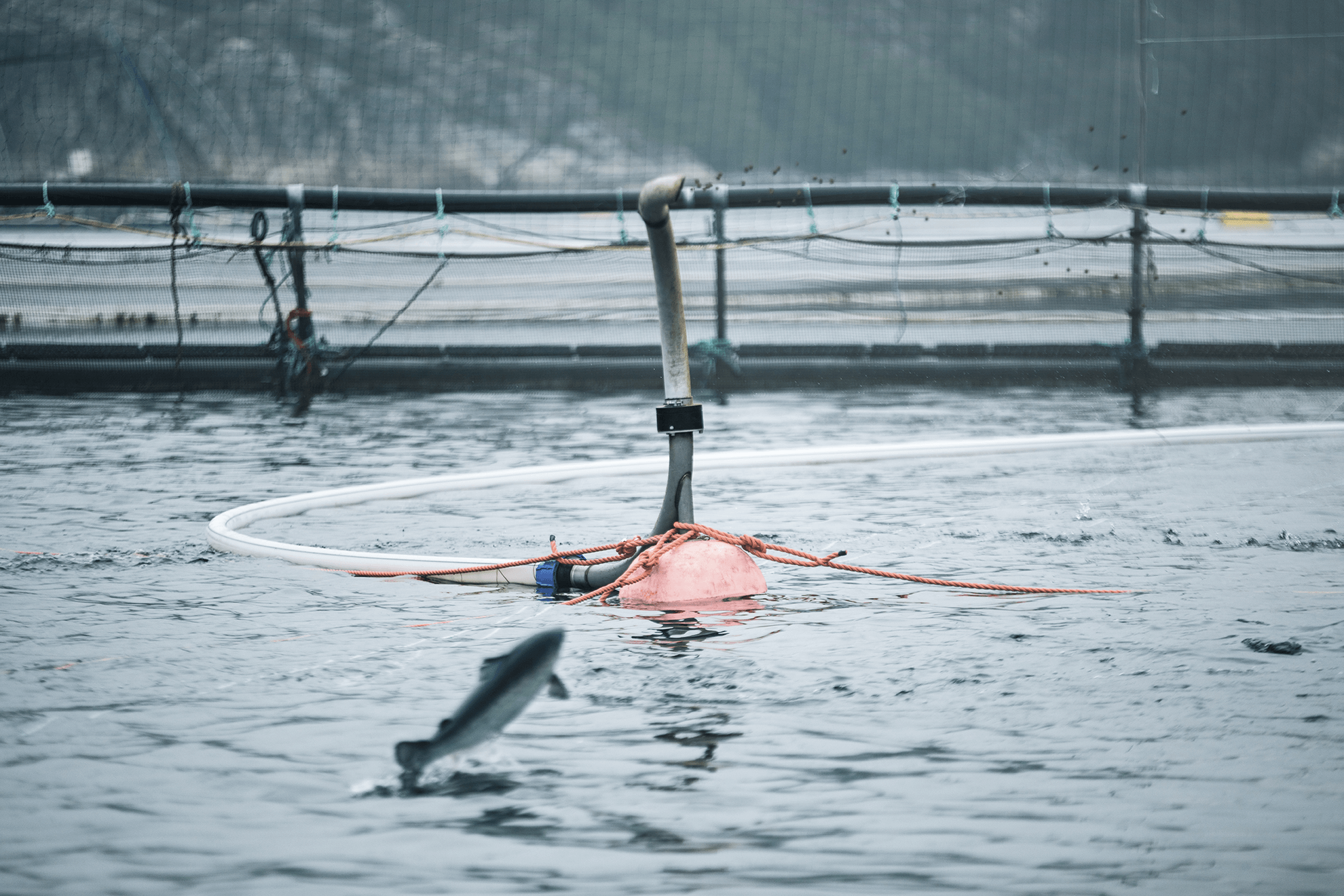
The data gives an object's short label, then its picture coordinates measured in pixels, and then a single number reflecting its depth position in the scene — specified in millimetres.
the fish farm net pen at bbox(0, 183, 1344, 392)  30687
